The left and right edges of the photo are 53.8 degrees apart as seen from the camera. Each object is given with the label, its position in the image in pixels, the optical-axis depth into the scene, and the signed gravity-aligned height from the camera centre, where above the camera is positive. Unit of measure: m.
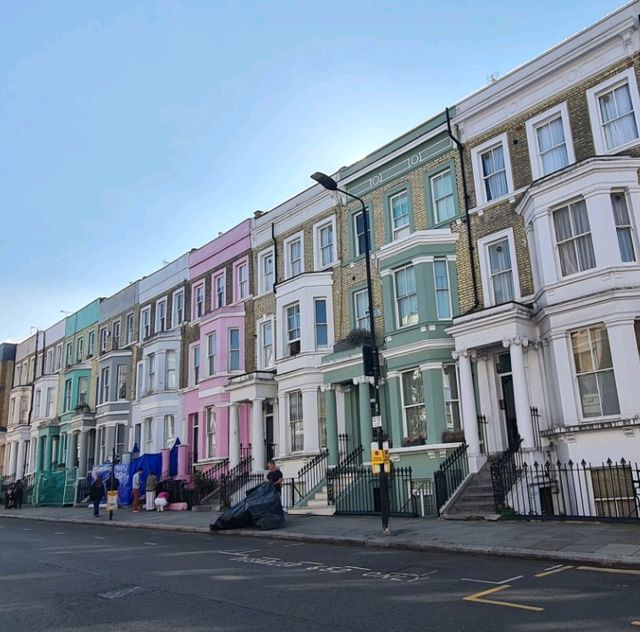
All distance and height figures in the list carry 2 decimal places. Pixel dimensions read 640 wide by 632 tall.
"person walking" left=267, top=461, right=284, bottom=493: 17.93 +0.24
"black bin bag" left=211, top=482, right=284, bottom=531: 16.00 -0.67
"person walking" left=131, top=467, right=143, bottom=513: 26.02 +0.19
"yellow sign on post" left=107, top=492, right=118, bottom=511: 22.58 -0.26
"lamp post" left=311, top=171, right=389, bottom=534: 13.35 +1.80
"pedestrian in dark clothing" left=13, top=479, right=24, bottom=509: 34.97 +0.07
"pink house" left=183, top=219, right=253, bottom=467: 26.92 +6.16
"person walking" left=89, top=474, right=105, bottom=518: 24.05 -0.04
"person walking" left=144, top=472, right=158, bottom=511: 25.77 -0.01
